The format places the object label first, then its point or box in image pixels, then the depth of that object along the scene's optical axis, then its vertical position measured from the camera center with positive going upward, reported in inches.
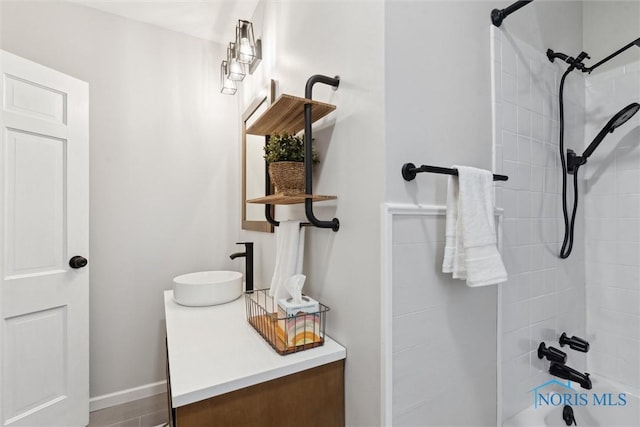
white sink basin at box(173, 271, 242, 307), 60.1 -15.8
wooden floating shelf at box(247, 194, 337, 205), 40.1 +2.0
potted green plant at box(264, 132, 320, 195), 43.3 +6.9
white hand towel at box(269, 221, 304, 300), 46.1 -6.9
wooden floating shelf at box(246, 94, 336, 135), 39.3 +14.1
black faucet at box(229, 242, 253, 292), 65.3 -10.9
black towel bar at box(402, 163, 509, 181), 34.7 +4.9
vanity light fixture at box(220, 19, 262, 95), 71.1 +37.4
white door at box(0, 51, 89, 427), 57.6 -6.4
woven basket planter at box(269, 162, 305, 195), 43.2 +5.2
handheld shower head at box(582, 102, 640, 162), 52.1 +15.7
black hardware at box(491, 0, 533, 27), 43.8 +28.9
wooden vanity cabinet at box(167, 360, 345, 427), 32.3 -21.9
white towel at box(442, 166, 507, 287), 35.8 -2.4
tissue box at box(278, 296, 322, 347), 39.6 -14.3
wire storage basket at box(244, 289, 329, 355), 39.5 -15.7
